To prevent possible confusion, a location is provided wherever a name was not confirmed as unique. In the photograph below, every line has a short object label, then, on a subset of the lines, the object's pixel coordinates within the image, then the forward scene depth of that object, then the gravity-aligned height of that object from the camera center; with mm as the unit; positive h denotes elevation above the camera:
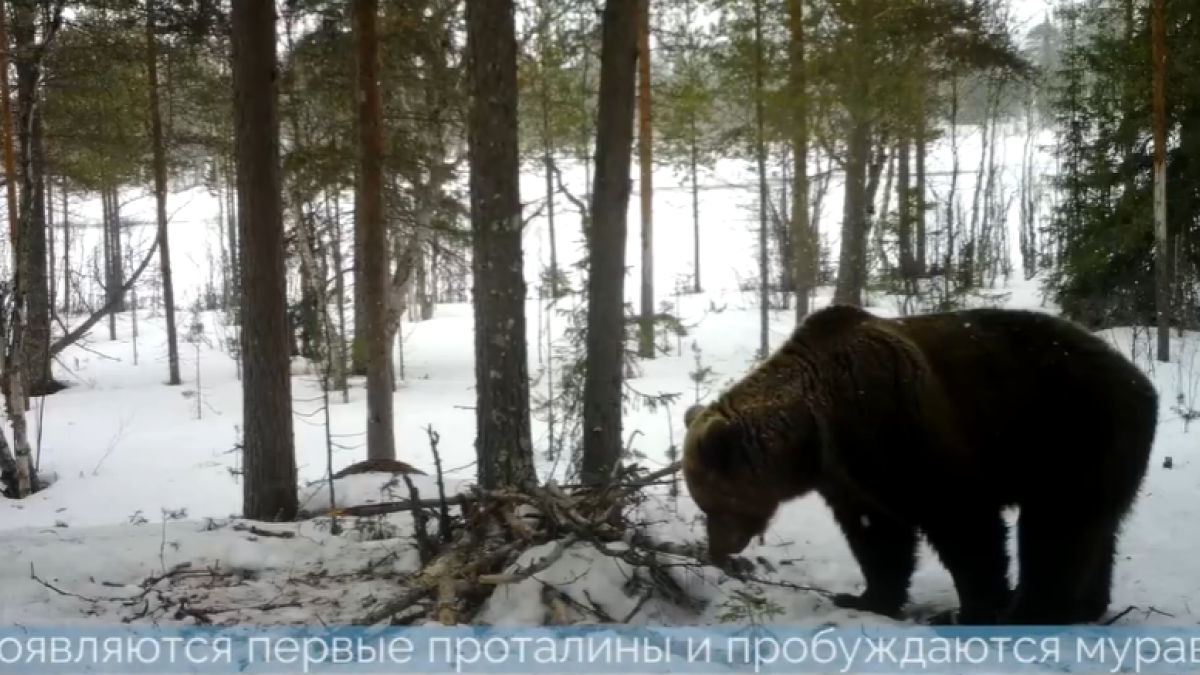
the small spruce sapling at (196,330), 24516 -929
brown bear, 4441 -792
